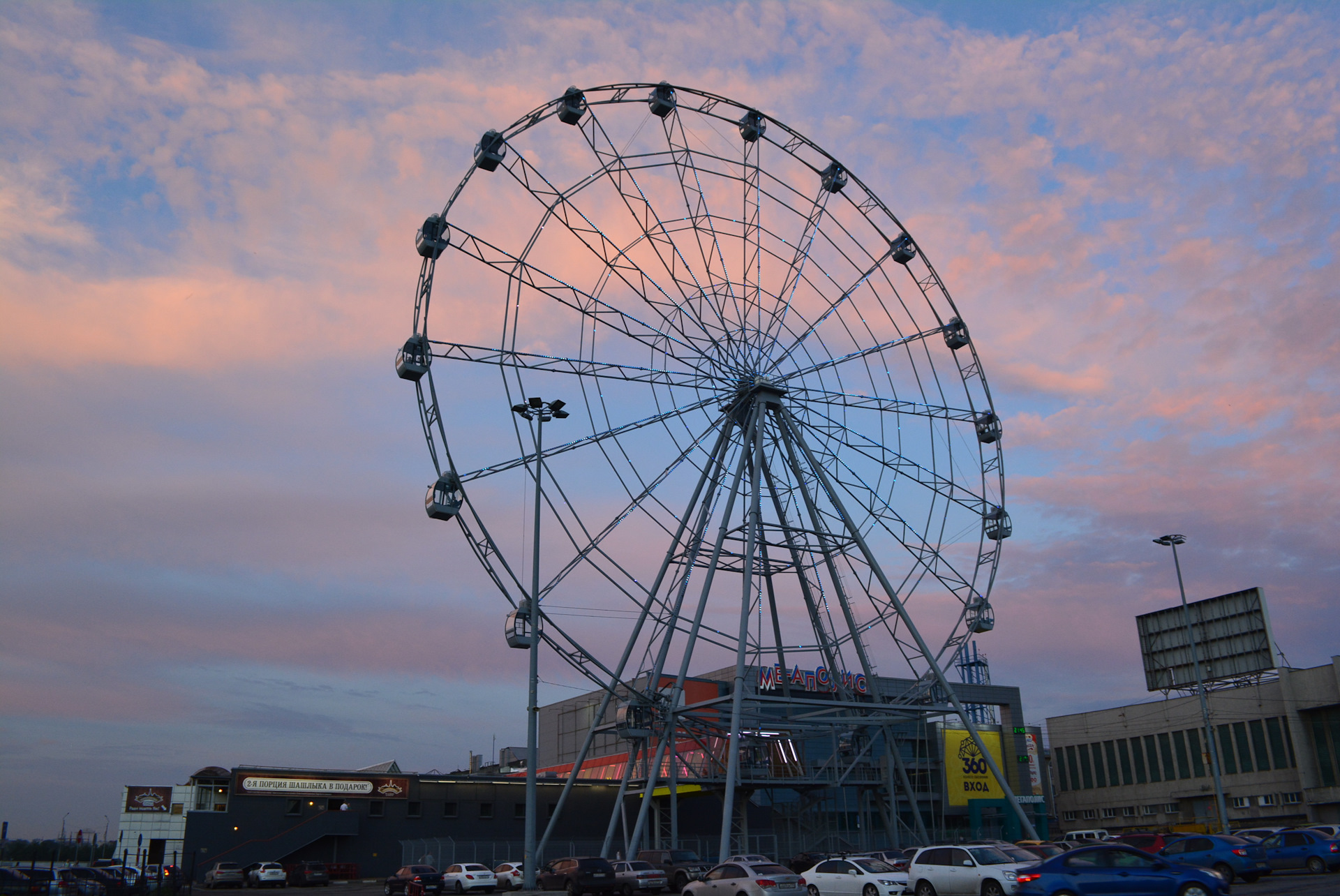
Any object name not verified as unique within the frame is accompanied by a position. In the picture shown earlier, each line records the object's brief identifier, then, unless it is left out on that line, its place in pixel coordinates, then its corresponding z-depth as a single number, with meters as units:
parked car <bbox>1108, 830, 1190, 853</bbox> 31.80
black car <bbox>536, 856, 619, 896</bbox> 32.28
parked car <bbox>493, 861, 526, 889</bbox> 41.06
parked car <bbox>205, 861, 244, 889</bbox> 48.53
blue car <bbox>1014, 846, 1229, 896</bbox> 19.67
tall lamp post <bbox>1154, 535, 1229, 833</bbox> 46.54
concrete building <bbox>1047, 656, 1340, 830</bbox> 63.44
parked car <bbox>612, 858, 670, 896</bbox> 33.12
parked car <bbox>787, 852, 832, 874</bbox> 41.88
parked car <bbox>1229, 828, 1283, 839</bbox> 36.69
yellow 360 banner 73.25
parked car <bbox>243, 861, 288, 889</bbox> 49.72
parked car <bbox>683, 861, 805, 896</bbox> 25.25
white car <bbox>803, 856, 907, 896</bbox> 26.16
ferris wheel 33.97
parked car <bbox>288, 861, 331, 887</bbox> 51.66
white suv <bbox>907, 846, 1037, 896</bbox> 23.31
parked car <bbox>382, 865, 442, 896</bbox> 39.56
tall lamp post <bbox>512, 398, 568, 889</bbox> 30.89
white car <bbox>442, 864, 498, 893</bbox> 40.50
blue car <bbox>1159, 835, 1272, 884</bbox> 29.22
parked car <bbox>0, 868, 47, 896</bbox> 24.33
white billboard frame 66.56
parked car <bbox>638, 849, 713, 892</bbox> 37.44
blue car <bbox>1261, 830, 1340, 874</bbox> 32.31
